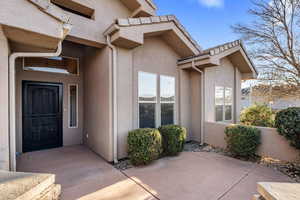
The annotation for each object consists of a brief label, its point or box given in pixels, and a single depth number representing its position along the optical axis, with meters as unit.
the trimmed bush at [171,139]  5.20
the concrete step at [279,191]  1.46
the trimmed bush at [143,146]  4.38
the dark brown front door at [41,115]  5.55
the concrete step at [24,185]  1.71
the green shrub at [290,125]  4.00
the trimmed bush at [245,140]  4.87
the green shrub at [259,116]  6.96
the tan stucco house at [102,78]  3.16
